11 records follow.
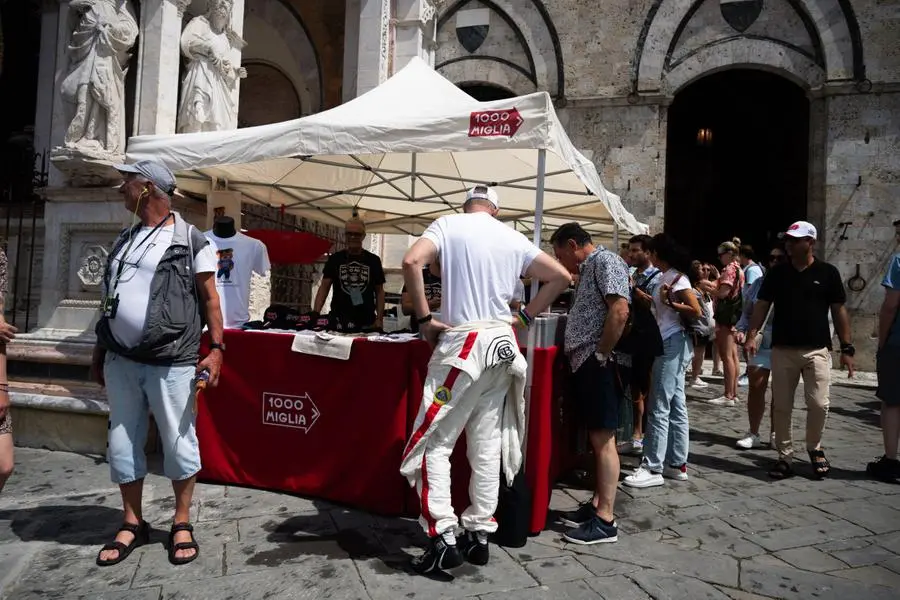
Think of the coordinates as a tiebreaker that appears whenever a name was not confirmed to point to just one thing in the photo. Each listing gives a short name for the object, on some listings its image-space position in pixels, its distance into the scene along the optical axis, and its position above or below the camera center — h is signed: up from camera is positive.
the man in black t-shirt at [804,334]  4.87 -0.05
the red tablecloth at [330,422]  3.75 -0.79
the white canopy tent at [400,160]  4.19 +1.40
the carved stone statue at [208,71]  6.48 +2.61
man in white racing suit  3.07 -0.29
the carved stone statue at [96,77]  5.86 +2.19
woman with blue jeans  4.66 -0.42
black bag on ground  3.42 -1.14
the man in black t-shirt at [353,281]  5.88 +0.28
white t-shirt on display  4.94 +0.29
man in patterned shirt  3.54 -0.22
